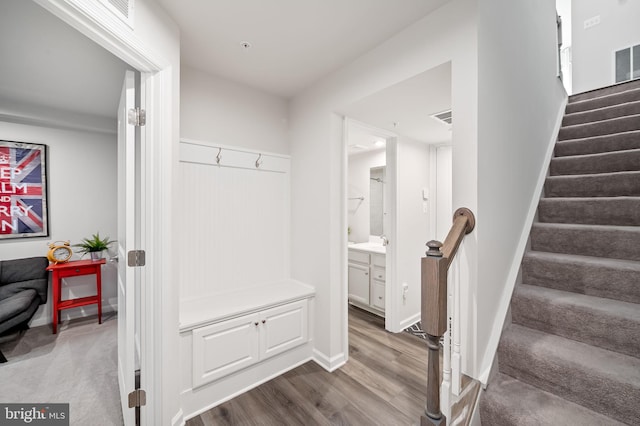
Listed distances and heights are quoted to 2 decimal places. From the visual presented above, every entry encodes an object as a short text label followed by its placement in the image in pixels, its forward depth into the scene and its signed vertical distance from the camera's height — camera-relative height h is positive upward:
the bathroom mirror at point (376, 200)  3.80 +0.15
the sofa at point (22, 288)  2.37 -0.82
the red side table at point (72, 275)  2.83 -0.77
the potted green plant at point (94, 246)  3.08 -0.43
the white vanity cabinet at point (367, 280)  3.21 -0.92
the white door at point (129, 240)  1.43 -0.17
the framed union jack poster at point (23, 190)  2.85 +0.23
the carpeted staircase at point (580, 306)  1.13 -0.51
